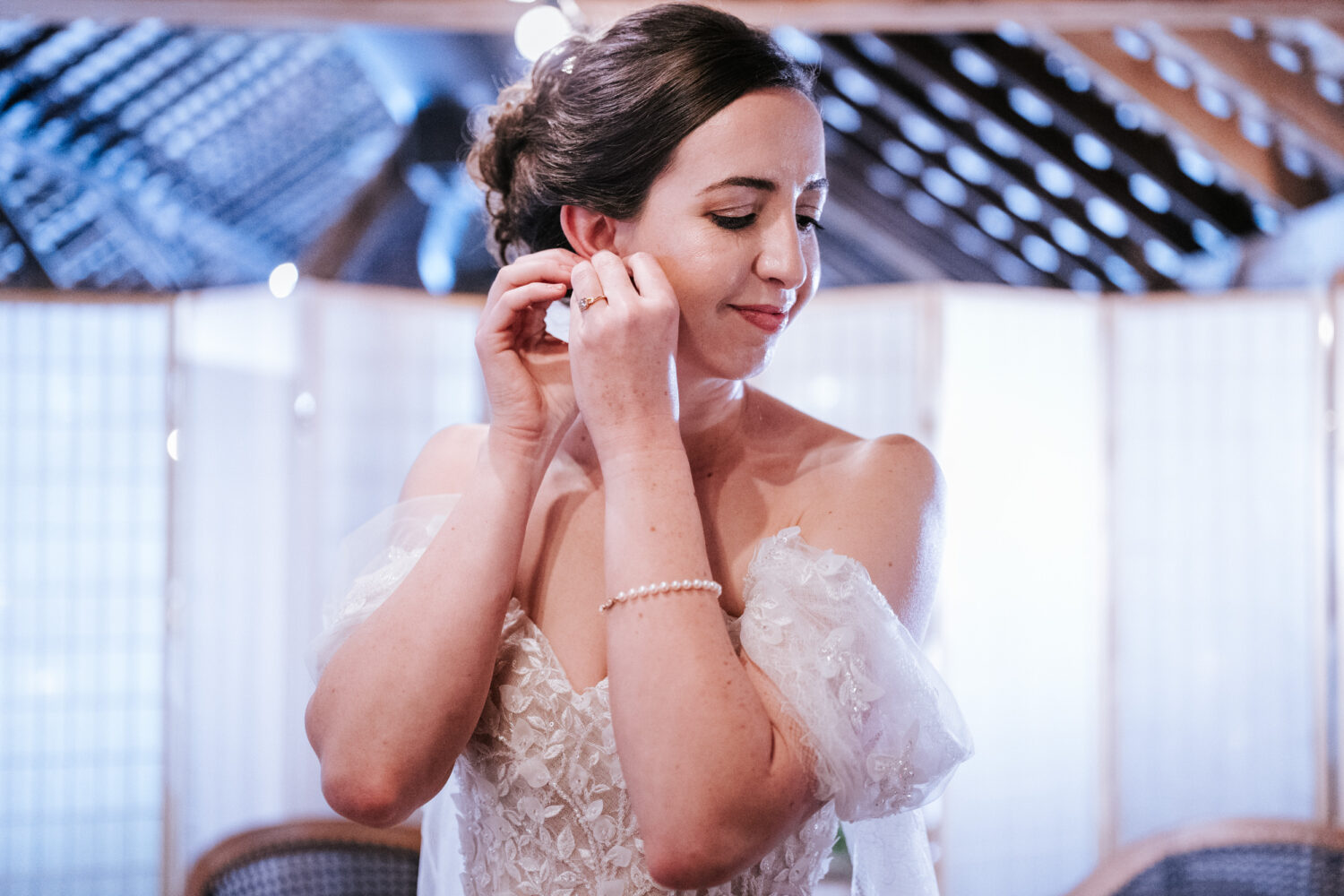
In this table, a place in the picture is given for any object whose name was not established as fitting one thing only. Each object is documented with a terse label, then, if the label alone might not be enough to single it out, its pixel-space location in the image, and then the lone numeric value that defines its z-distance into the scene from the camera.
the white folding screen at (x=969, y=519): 3.85
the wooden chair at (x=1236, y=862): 1.95
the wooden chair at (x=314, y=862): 1.96
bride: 0.92
